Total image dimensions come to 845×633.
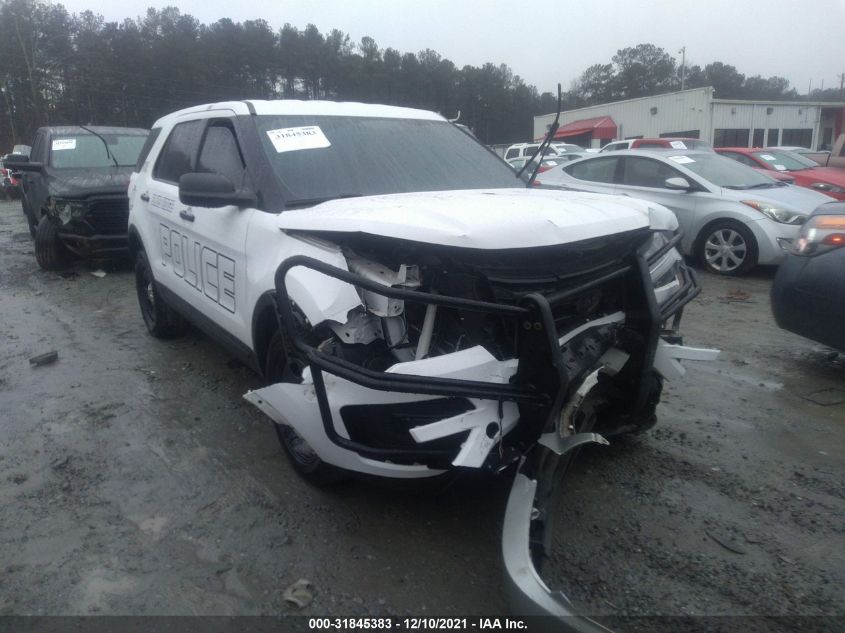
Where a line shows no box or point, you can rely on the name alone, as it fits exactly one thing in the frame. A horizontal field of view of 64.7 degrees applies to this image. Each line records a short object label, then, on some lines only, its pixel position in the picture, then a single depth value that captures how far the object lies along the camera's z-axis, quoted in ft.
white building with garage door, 114.93
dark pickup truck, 27.89
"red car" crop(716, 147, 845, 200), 34.42
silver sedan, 25.54
